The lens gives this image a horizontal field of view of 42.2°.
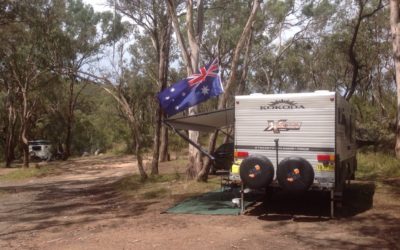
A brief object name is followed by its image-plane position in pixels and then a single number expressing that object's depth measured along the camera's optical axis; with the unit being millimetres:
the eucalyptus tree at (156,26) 19328
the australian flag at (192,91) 13695
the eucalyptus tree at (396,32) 17078
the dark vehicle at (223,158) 19391
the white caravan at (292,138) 9844
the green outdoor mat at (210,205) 11289
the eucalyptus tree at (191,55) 15852
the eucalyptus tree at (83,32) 35312
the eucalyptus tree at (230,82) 15242
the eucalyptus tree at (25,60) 27562
